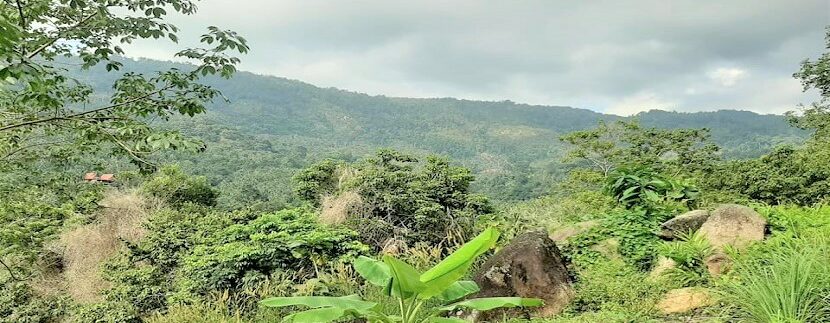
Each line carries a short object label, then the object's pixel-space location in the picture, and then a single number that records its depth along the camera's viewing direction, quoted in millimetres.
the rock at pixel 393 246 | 6575
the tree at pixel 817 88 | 17391
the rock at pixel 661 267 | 4208
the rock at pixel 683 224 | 4953
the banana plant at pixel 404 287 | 2633
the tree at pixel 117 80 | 3629
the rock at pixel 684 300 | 3465
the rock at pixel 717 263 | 3945
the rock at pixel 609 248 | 5107
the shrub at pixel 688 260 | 3949
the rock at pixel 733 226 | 4457
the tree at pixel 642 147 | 18422
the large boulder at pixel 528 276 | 4215
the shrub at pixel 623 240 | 4891
